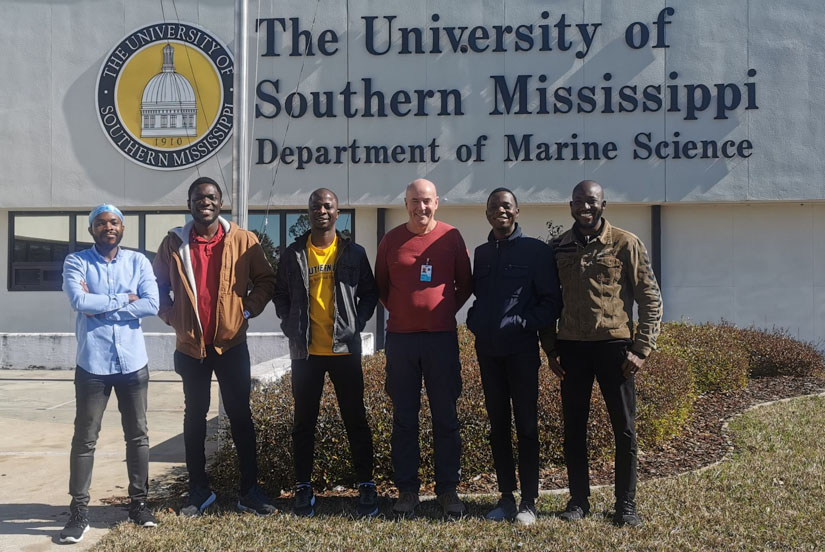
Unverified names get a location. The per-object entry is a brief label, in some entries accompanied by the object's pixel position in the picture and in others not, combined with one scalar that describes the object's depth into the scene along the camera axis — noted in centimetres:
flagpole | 636
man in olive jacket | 429
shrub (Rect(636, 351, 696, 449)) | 613
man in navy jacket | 443
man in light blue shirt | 436
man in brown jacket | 462
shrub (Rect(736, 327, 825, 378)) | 970
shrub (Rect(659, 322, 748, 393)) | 841
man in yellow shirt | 463
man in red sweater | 457
